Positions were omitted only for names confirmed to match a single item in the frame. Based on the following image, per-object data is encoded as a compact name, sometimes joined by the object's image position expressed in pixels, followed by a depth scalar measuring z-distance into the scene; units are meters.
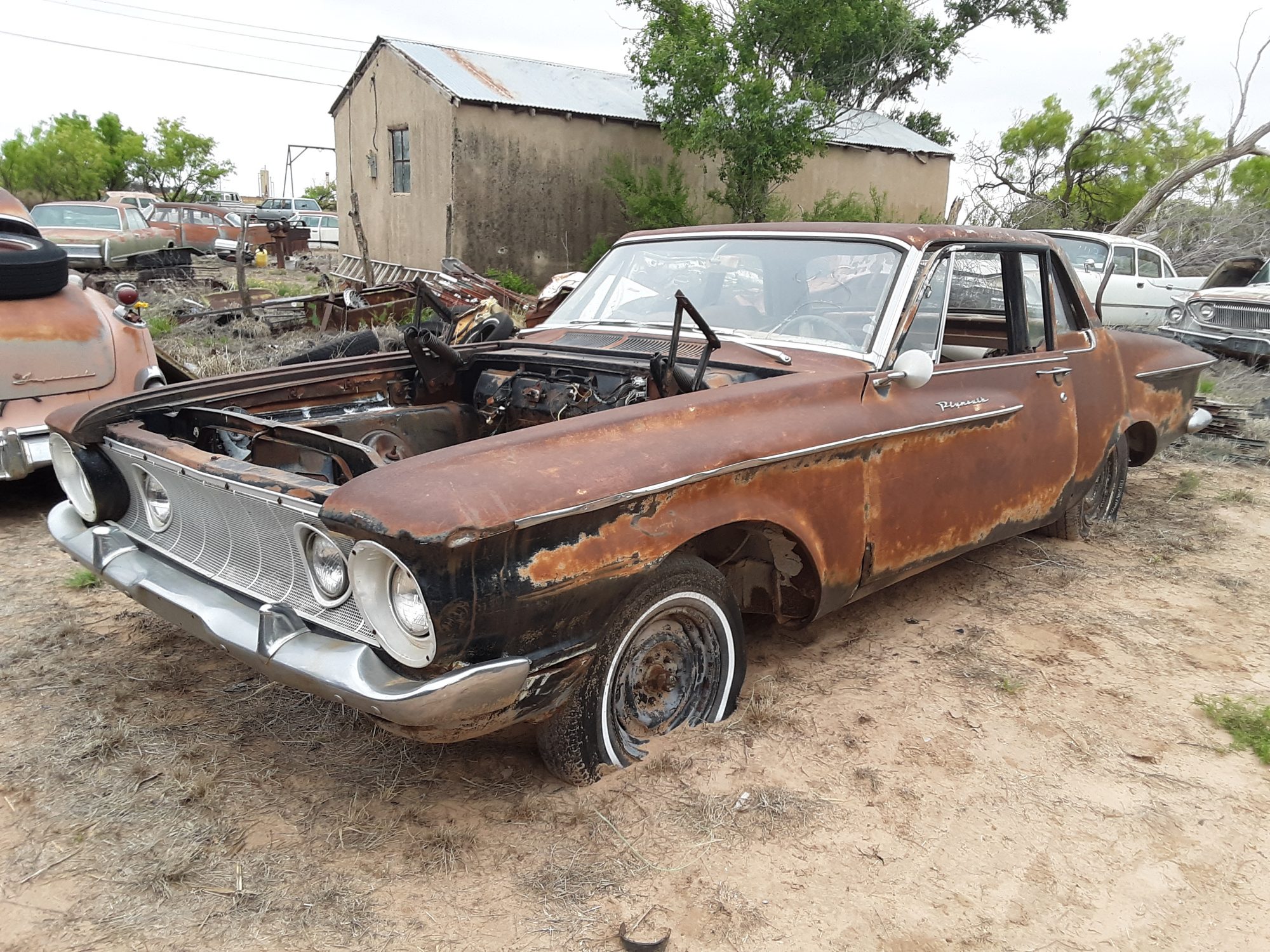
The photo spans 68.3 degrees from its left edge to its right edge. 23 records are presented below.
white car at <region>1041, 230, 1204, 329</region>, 11.54
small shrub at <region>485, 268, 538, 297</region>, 14.32
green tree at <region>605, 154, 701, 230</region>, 14.89
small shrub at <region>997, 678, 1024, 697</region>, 3.35
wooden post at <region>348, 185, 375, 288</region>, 11.47
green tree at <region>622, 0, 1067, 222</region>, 14.05
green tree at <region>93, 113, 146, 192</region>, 41.97
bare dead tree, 15.61
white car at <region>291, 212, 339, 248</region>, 29.80
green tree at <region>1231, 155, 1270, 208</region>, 26.16
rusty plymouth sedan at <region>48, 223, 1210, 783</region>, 2.22
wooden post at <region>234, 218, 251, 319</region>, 10.65
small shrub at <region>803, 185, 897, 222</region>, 16.55
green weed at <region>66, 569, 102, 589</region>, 4.12
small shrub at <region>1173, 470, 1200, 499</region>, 6.04
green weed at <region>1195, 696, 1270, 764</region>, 3.04
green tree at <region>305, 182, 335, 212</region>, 40.09
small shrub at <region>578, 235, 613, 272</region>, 15.23
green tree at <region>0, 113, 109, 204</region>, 37.41
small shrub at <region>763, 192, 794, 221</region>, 15.48
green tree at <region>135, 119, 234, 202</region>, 44.88
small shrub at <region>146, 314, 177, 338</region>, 10.06
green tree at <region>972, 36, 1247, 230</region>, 22.03
